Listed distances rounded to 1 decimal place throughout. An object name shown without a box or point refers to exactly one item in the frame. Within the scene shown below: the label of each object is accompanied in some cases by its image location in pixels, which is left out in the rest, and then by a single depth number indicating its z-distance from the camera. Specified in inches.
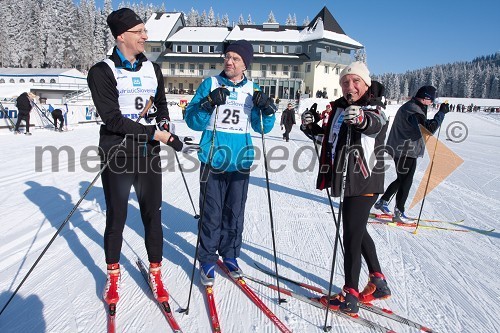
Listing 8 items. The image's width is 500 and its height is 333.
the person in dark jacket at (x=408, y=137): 178.1
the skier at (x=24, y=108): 507.6
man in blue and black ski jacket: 117.0
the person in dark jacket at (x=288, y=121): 605.3
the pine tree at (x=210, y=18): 3737.7
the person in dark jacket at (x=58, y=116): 581.0
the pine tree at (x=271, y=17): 3550.7
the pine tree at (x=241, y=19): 3902.3
